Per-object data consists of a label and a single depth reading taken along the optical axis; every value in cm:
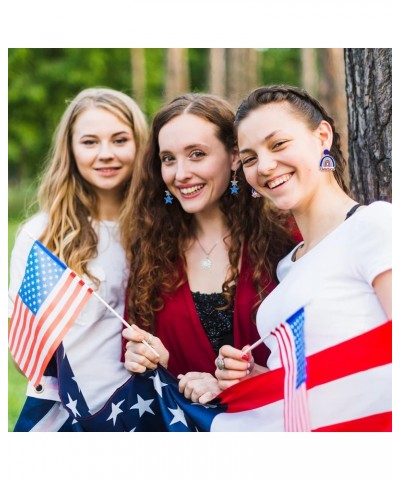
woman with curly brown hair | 357
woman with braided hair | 269
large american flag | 285
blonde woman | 392
